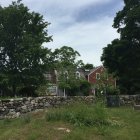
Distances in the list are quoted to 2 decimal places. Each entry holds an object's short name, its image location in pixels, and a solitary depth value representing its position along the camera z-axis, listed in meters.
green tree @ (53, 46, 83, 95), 25.72
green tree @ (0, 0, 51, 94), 15.40
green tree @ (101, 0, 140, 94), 15.56
